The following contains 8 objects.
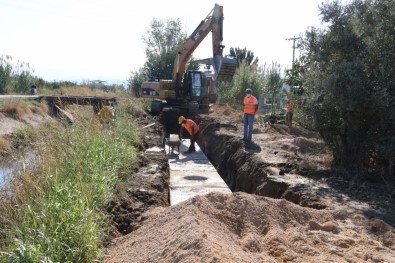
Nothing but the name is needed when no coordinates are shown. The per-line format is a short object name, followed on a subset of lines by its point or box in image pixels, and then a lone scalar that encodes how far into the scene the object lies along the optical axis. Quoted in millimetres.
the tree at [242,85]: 29219
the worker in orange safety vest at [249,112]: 13641
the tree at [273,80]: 30439
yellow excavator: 19797
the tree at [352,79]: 8547
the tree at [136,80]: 44906
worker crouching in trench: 13617
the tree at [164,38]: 55375
